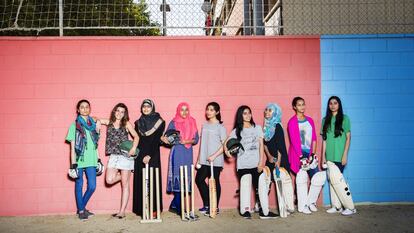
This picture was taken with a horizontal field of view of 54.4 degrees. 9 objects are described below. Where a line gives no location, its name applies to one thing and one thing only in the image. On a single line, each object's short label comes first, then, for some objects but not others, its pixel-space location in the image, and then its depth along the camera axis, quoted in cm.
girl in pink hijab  599
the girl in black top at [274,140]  612
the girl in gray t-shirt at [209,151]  602
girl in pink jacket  617
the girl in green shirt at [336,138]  618
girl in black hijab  598
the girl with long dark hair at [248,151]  588
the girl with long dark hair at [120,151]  593
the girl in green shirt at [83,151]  588
